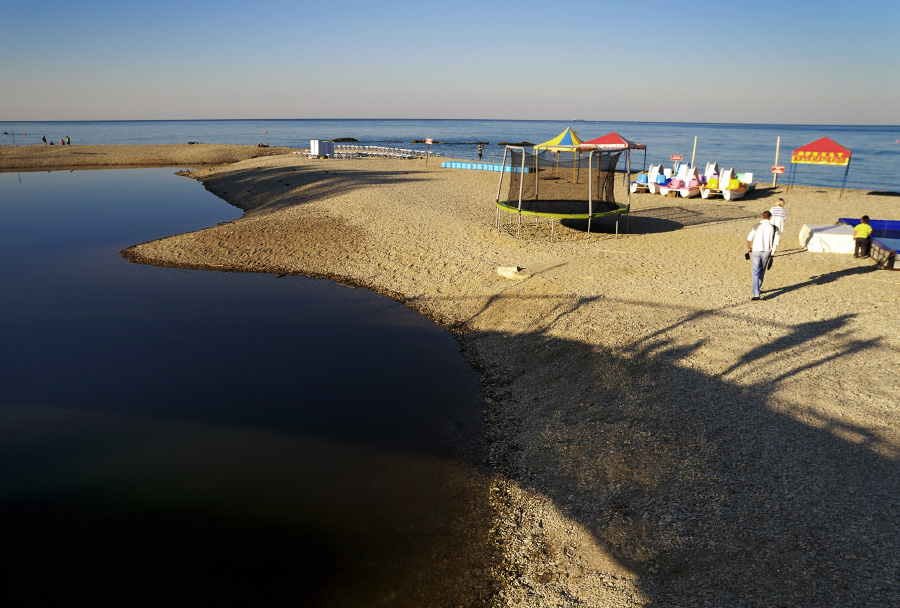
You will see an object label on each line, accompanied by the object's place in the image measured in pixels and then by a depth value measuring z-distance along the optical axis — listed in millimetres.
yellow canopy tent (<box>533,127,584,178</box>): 23972
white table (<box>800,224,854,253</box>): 14570
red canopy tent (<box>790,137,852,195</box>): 23312
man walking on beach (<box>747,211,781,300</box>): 10539
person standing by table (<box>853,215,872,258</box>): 13907
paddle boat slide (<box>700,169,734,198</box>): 24688
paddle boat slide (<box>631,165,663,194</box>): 26930
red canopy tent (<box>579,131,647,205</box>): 25422
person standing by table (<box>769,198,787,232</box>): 11164
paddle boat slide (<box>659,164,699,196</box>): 25359
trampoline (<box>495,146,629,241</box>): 16844
